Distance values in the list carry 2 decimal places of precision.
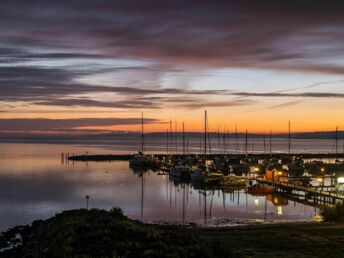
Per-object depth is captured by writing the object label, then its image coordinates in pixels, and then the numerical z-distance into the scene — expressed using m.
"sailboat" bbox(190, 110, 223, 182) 64.94
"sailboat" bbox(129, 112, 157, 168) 98.56
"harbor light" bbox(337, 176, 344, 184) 43.06
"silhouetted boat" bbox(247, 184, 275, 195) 55.75
